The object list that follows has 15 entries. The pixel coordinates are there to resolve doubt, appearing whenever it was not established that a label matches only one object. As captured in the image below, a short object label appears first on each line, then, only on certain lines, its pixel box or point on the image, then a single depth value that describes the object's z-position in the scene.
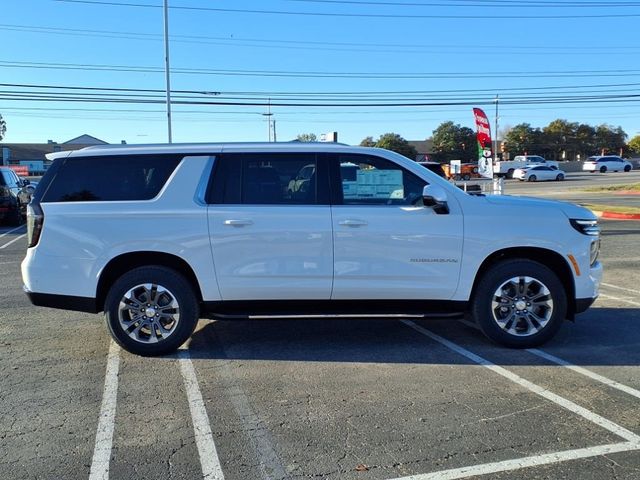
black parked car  16.64
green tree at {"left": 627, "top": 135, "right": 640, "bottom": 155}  96.50
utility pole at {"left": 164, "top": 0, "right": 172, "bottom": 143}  28.55
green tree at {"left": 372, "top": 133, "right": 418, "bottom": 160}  83.93
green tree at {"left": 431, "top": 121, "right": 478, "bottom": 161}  92.81
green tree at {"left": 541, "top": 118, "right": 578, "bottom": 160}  101.94
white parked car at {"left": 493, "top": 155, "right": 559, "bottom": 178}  51.66
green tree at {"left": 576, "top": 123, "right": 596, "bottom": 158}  103.12
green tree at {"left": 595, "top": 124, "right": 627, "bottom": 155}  102.81
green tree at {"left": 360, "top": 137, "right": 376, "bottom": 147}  91.16
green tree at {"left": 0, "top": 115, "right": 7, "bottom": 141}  113.00
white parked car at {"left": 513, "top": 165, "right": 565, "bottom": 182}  48.53
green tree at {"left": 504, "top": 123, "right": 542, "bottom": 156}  97.69
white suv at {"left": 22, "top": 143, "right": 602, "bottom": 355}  5.07
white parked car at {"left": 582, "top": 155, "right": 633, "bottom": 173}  59.75
